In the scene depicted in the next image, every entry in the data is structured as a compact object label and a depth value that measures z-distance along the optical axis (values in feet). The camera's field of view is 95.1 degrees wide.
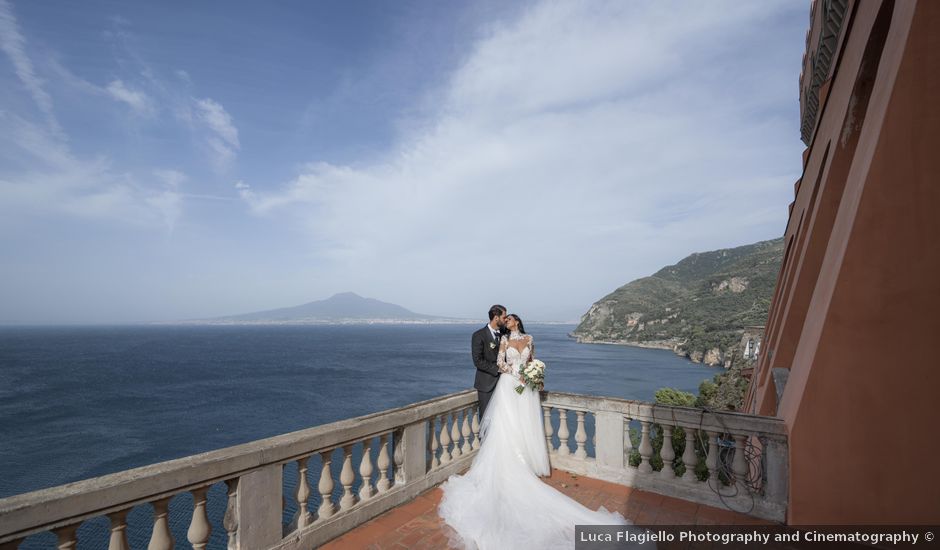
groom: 20.94
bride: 14.10
